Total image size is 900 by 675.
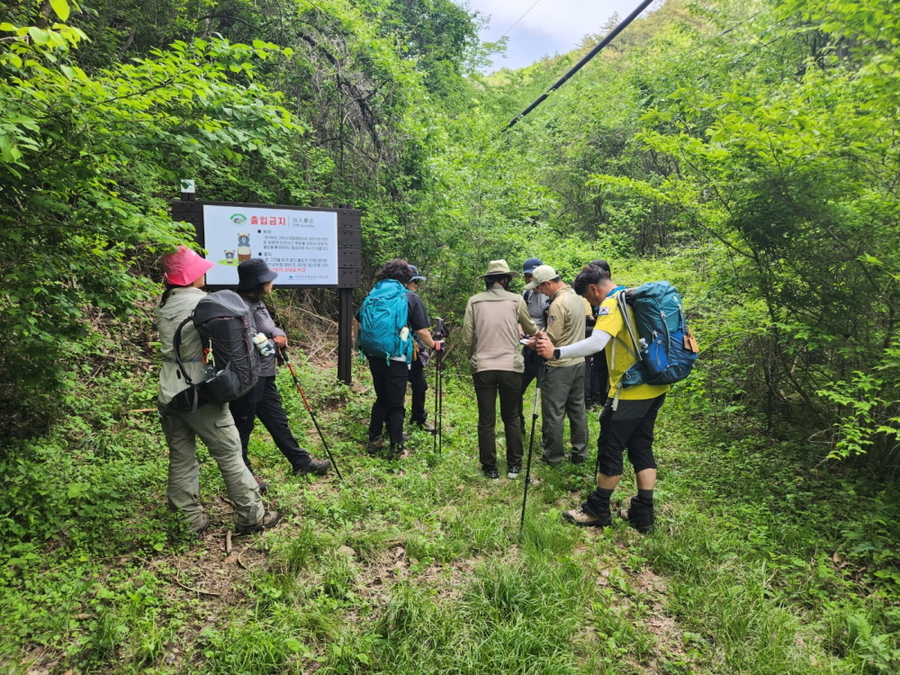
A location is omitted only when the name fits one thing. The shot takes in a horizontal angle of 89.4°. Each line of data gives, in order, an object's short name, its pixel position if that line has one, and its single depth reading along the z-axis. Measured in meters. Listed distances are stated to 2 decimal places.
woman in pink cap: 3.24
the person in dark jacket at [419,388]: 5.91
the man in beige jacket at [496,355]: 4.54
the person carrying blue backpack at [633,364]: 3.44
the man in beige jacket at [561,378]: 4.71
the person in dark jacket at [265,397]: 3.83
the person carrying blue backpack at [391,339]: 4.75
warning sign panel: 5.53
